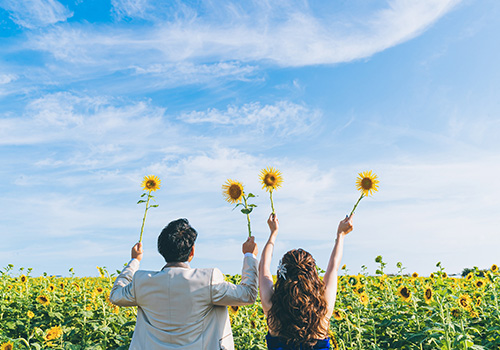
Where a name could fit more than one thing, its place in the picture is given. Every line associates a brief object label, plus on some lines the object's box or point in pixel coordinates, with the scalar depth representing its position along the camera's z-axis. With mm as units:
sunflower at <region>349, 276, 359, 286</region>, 6615
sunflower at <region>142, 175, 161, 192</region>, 5449
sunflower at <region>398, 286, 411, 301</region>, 5215
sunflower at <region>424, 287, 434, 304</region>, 5366
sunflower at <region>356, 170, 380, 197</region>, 4887
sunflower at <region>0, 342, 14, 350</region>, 4773
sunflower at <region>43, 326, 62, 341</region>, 4974
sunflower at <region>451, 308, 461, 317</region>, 5166
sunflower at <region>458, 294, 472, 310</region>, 5113
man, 2947
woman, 3139
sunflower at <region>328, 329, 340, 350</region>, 4496
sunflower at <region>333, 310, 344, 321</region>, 5002
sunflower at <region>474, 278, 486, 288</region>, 6723
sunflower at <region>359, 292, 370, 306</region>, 5381
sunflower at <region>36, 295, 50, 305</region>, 6238
